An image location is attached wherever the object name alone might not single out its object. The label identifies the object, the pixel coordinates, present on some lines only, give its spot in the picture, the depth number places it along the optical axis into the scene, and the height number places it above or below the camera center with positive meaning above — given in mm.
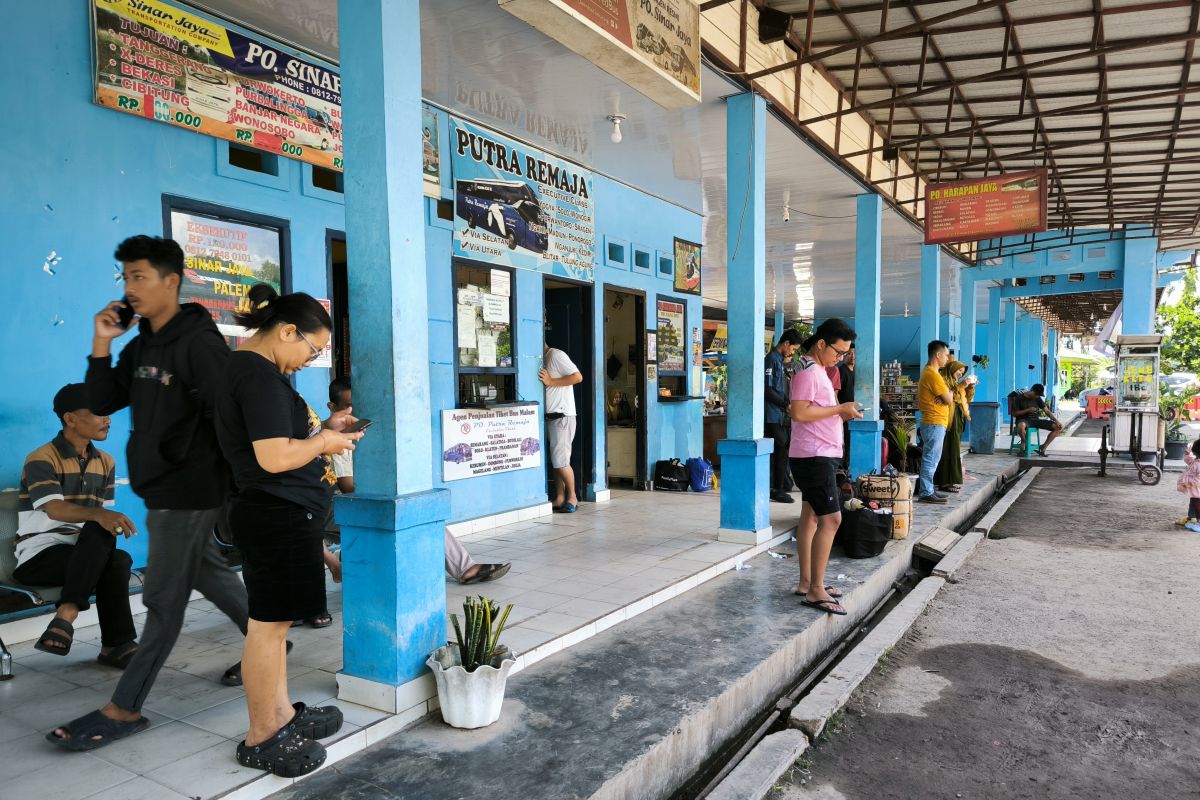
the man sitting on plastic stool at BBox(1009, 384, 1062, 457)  13977 -1008
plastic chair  14336 -1609
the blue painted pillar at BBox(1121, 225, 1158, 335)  14633 +1477
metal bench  3496 -882
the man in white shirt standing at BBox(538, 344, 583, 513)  7246 -438
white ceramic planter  2932 -1292
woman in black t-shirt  2441 -463
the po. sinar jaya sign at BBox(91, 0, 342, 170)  4055 +1710
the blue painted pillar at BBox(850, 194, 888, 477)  8797 +696
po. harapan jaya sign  8086 +1684
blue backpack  8922 -1344
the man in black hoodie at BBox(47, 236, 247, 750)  2709 -301
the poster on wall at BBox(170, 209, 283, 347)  4398 +644
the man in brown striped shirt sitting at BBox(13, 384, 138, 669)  3426 -803
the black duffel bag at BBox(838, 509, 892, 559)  5828 -1330
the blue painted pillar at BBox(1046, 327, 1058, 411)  37688 -148
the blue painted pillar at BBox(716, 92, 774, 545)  6000 +209
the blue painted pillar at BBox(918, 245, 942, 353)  11484 +1061
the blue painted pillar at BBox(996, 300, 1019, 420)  22453 +241
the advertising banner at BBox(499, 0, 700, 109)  3840 +1788
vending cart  12438 -767
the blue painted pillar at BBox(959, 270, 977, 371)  16062 +805
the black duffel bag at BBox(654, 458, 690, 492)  8852 -1339
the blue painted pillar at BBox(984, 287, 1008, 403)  19797 +389
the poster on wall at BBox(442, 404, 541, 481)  6238 -679
